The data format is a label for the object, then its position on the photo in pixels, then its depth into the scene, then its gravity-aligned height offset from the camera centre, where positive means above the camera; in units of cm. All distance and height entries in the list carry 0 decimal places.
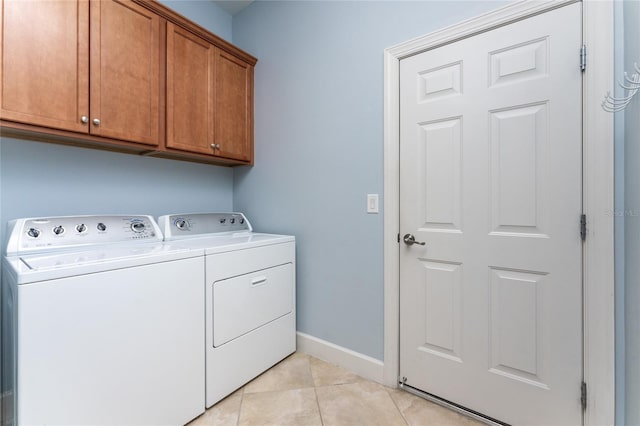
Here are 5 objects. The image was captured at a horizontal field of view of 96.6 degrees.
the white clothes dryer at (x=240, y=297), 153 -50
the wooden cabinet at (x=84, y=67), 125 +73
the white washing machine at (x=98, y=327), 98 -45
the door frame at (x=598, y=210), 113 +1
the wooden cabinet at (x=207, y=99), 180 +81
